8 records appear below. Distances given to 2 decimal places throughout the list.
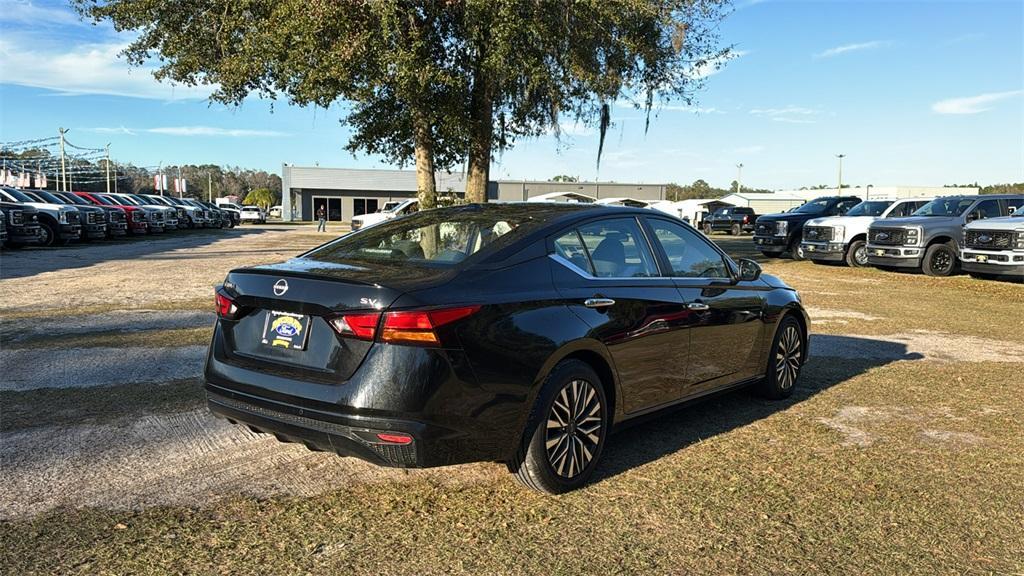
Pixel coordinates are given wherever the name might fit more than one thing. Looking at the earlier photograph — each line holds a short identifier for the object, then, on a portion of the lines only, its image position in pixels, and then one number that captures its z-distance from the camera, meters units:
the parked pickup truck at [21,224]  20.86
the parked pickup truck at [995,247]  15.45
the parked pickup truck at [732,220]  43.75
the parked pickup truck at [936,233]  18.20
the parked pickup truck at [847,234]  20.92
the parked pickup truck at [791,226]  24.05
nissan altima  3.40
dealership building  72.50
